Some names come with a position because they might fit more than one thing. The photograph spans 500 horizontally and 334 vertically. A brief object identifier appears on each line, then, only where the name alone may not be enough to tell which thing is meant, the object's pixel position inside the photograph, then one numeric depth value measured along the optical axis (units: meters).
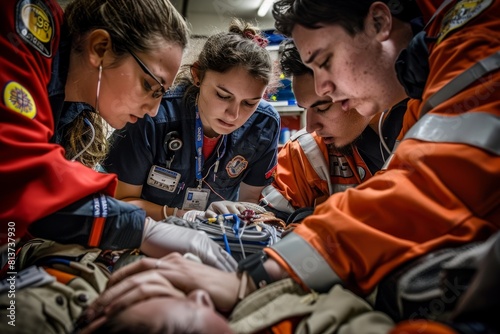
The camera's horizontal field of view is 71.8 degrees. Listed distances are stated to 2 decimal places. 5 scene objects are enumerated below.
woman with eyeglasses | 0.91
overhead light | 3.86
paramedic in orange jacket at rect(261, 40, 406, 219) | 1.77
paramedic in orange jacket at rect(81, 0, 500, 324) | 0.81
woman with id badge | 1.90
